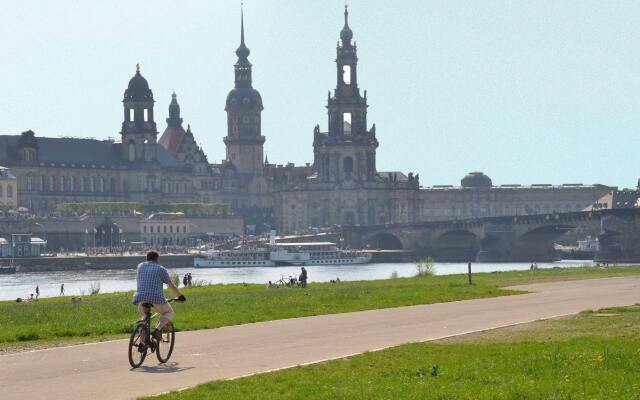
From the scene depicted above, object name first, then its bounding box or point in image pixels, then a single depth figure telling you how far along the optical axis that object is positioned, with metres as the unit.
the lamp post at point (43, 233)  195.05
